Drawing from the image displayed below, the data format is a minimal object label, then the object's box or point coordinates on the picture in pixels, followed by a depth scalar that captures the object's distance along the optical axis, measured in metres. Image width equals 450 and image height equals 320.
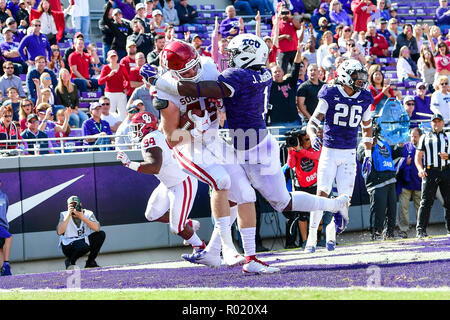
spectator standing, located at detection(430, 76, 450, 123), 14.92
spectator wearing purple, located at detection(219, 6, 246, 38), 16.39
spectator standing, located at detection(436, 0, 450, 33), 21.78
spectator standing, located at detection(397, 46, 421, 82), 18.22
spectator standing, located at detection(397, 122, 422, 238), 13.92
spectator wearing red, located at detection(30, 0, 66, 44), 15.80
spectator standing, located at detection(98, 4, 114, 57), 15.95
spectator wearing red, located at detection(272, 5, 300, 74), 15.50
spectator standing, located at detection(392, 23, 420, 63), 19.11
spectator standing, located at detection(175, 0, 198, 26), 18.69
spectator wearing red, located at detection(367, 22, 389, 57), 19.06
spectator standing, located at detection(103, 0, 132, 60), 15.82
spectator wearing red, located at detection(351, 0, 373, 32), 19.20
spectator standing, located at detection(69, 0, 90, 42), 17.03
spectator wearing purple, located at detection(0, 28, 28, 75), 14.84
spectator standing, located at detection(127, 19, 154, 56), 15.31
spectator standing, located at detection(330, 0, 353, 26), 19.67
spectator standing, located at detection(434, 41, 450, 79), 17.33
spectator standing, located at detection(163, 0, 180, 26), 18.16
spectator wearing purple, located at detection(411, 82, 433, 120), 15.33
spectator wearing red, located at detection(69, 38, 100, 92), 15.05
